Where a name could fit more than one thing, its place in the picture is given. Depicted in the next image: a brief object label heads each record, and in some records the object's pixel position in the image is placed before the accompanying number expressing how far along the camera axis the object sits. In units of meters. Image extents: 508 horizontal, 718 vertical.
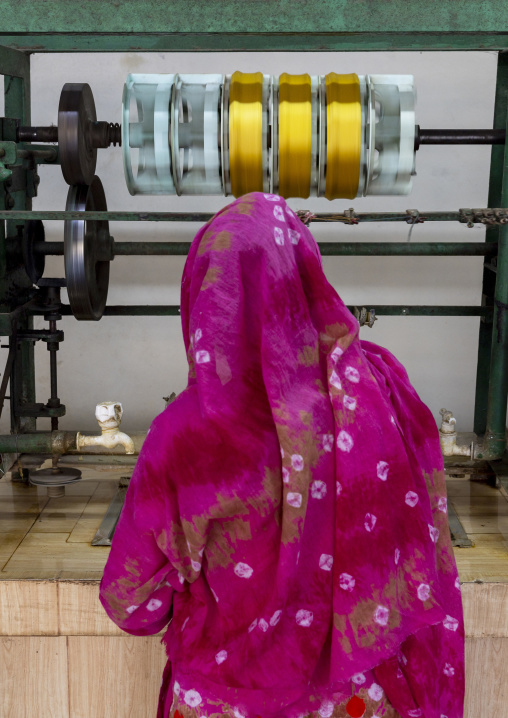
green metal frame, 1.88
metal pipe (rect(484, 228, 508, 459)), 2.15
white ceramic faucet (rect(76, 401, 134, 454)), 2.25
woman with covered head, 1.19
